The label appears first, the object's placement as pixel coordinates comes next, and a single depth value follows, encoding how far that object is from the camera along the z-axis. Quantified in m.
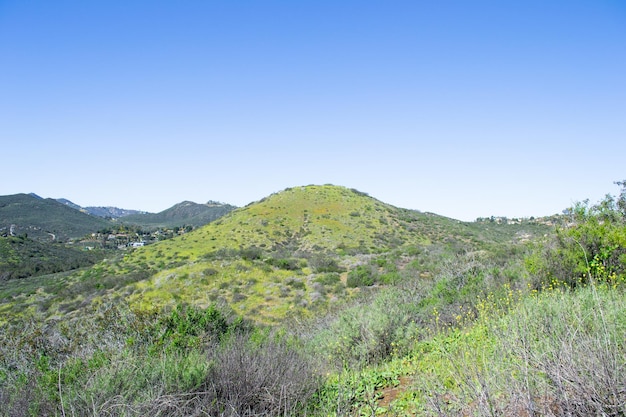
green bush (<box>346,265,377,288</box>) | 20.55
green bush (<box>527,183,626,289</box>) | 7.11
